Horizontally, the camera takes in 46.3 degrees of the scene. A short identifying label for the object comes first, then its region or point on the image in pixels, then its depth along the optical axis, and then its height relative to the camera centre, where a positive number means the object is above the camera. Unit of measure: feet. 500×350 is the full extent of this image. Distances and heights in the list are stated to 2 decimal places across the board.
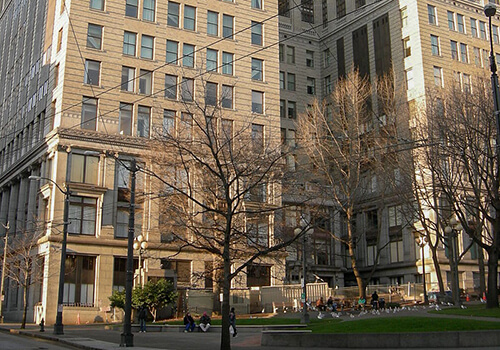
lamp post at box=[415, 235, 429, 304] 146.56 +11.90
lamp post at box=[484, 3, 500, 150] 62.23 +23.62
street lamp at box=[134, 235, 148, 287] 139.42 +11.57
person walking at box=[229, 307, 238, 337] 92.32 -4.51
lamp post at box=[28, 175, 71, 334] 105.60 -0.87
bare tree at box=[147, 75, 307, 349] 113.50 +21.44
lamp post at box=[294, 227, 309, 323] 105.09 -1.62
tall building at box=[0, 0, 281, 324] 160.76 +53.79
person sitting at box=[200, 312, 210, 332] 107.37 -5.23
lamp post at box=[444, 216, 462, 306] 123.03 +8.91
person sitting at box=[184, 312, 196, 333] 108.47 -5.47
